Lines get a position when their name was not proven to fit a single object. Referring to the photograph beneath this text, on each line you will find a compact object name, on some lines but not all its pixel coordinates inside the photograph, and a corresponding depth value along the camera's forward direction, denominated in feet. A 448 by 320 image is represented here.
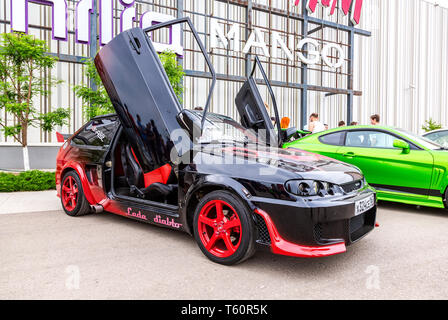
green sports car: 15.81
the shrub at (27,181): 22.59
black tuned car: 8.73
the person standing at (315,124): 29.52
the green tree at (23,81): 25.14
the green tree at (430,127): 62.22
